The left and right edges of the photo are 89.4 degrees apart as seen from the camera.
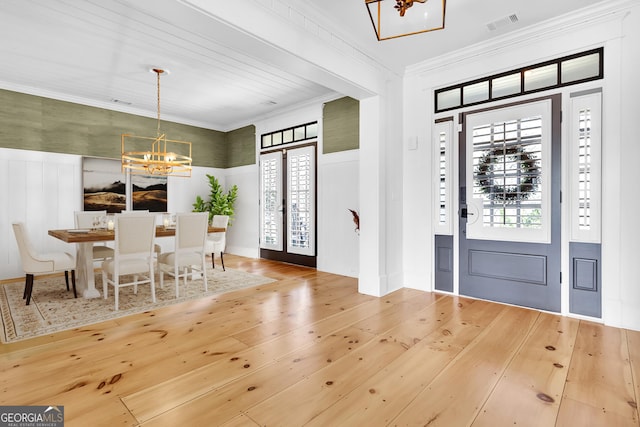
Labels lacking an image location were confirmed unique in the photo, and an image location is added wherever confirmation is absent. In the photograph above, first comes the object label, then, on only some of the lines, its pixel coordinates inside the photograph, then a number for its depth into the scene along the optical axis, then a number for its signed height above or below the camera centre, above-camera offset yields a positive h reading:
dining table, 3.71 -0.45
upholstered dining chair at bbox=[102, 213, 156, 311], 3.61 -0.44
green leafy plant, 7.14 +0.18
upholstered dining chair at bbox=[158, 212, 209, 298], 4.14 -0.47
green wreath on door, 3.52 +0.39
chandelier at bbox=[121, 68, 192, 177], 4.56 +1.22
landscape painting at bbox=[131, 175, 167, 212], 6.41 +0.34
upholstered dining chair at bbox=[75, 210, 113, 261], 4.76 -0.23
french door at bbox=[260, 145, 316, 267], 6.03 +0.09
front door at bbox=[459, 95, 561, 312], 3.43 +0.06
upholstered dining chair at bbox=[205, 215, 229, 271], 5.52 -0.52
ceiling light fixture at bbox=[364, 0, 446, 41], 2.31 +1.41
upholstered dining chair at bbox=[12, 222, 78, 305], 3.67 -0.60
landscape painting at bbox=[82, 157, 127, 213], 5.81 +0.46
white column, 4.18 +0.14
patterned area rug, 3.09 -1.09
